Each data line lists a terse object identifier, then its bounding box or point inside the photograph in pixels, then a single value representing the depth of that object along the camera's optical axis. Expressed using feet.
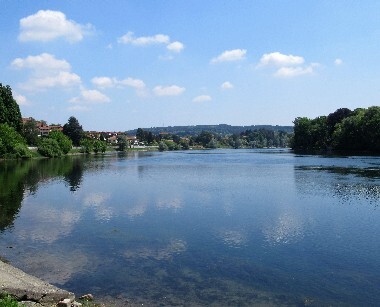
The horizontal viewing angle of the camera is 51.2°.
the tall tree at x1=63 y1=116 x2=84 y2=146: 541.34
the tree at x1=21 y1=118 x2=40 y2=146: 423.23
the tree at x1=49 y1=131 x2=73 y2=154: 420.03
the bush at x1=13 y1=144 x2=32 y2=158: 327.04
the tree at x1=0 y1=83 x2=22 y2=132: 333.25
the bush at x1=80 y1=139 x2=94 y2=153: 504.02
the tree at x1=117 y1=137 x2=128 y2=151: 654.12
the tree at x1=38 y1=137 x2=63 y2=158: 383.86
